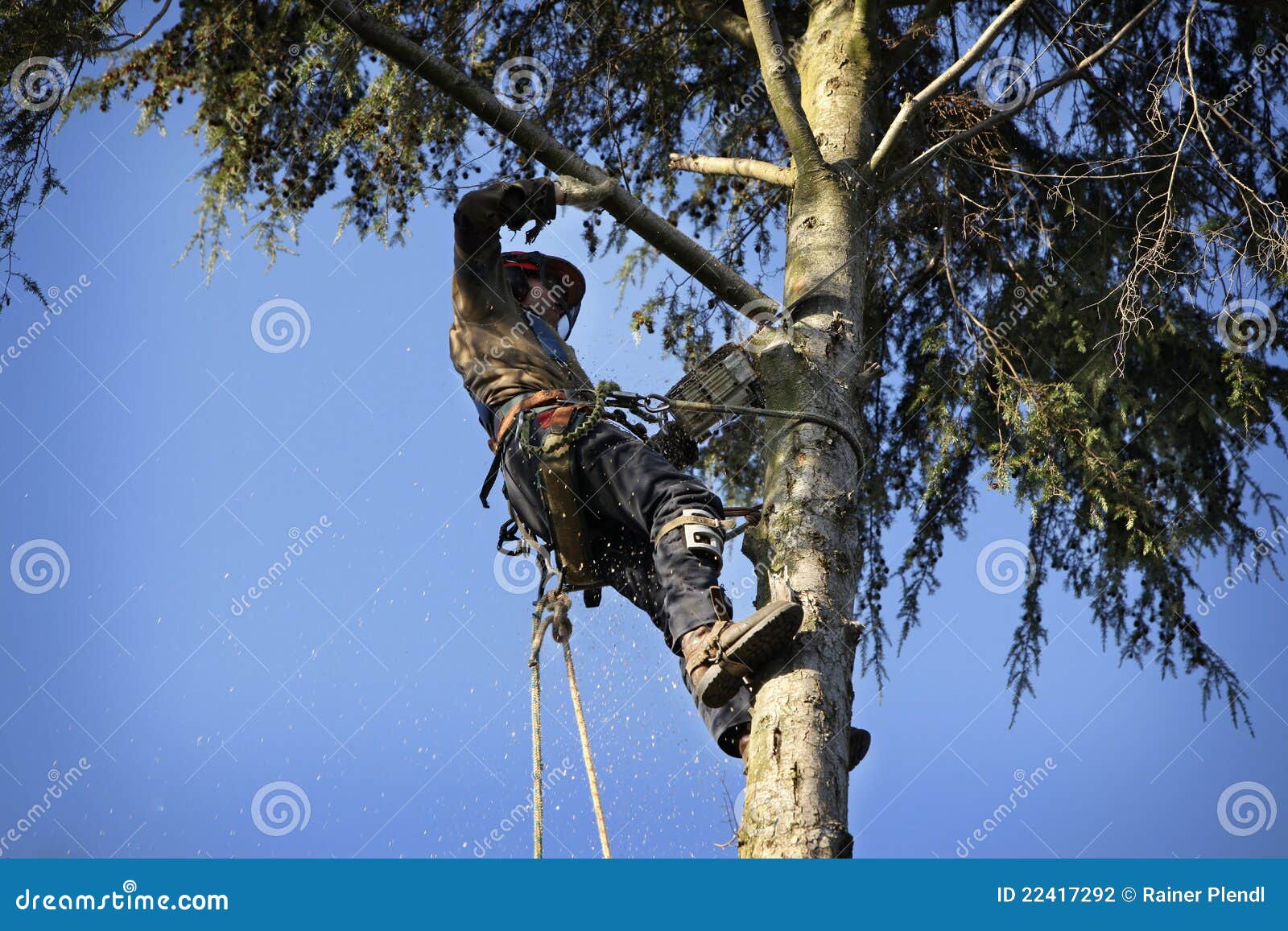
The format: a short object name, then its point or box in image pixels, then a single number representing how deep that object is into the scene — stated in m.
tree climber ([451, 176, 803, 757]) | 6.81
